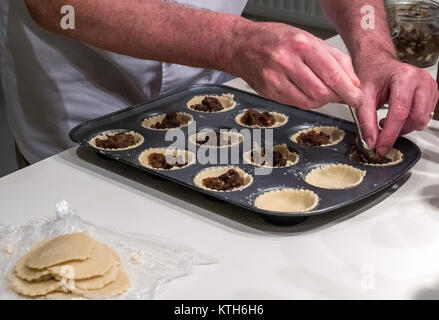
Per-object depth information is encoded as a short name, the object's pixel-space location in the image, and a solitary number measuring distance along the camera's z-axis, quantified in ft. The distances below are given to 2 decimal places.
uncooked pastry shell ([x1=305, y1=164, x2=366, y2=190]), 4.99
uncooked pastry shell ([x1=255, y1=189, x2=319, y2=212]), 4.66
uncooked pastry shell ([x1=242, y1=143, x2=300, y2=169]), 5.23
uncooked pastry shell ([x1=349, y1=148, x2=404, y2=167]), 5.14
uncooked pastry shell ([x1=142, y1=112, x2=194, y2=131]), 5.96
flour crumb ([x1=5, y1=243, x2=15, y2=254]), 4.24
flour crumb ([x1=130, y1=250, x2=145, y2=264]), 4.12
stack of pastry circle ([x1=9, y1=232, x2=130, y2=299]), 3.81
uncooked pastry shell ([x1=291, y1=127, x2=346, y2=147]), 5.65
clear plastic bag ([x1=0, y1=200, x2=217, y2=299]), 3.97
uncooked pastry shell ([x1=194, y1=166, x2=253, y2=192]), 4.91
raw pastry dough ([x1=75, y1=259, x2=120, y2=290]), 3.83
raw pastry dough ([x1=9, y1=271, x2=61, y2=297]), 3.80
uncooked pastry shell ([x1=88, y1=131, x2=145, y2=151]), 5.44
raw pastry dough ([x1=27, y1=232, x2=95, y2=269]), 3.84
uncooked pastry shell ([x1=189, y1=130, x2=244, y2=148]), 5.56
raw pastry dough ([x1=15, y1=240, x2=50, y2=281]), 3.85
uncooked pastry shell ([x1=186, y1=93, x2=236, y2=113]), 6.33
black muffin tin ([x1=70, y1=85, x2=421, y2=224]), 4.62
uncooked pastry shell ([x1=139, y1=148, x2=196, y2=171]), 5.27
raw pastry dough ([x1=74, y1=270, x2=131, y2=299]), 3.81
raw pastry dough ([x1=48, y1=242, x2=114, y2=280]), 3.83
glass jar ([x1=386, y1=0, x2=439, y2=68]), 6.84
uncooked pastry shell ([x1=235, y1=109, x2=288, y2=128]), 5.90
